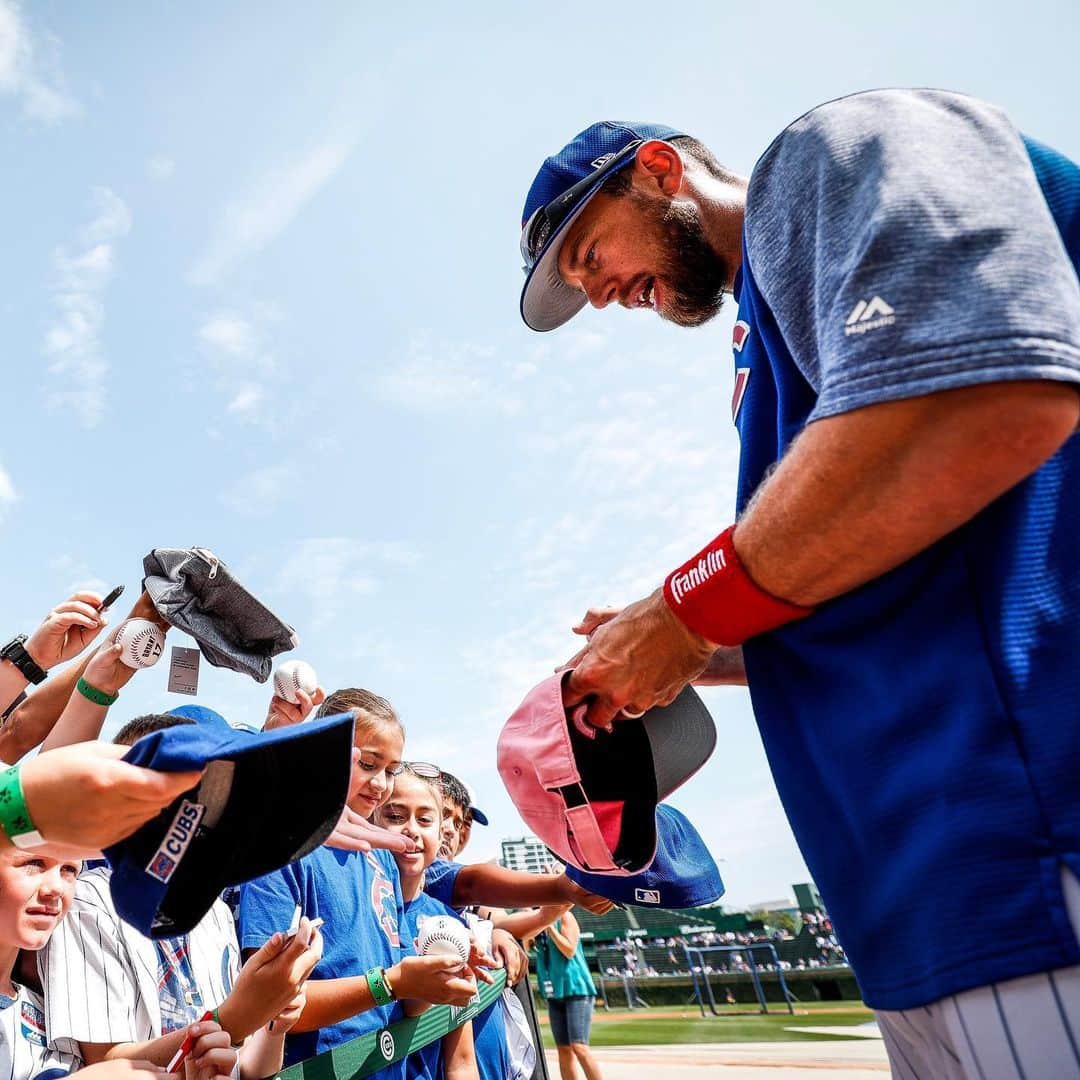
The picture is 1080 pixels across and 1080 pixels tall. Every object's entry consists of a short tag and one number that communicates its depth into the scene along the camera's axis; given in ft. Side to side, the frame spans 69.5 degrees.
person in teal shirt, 26.32
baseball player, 2.90
